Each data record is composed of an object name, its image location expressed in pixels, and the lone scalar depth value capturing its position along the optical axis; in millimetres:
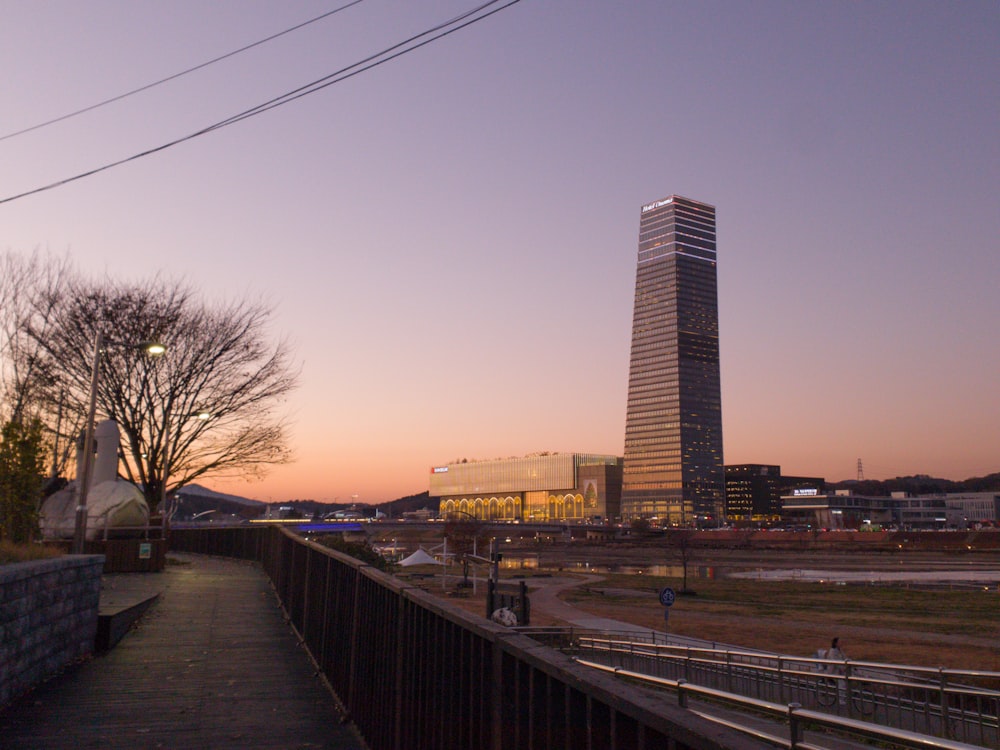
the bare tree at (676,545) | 107244
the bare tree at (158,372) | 28031
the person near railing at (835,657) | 18500
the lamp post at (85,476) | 18531
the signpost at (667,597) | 31141
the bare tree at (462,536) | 93000
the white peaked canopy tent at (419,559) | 70000
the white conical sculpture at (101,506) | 26484
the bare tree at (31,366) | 25969
